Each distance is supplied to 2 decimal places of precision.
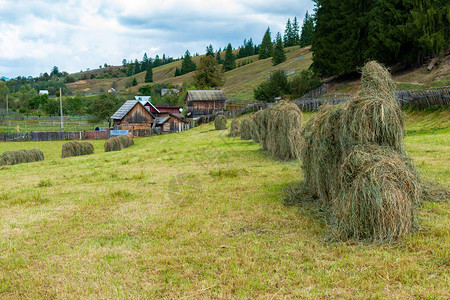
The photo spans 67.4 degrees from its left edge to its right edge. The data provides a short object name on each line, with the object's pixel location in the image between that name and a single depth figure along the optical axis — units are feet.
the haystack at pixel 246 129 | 89.80
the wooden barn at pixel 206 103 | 235.81
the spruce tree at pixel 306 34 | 433.48
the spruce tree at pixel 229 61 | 452.76
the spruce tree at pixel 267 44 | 476.54
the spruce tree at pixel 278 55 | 366.22
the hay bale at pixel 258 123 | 64.05
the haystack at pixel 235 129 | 104.52
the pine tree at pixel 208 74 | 311.27
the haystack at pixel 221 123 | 146.72
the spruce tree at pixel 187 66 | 529.45
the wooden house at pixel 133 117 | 192.24
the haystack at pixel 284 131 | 49.96
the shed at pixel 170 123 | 195.62
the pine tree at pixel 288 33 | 521.24
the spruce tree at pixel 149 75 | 579.07
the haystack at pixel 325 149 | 25.73
